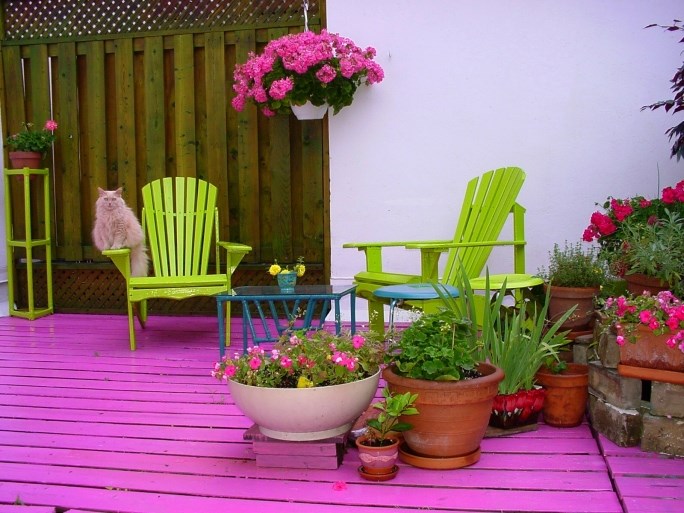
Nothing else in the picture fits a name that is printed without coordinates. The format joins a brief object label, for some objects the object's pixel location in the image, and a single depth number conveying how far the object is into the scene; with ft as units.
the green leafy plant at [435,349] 7.64
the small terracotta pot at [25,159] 16.94
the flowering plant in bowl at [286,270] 11.76
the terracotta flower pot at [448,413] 7.45
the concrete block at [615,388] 8.20
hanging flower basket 14.67
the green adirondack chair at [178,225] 15.57
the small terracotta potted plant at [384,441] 7.39
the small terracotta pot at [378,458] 7.38
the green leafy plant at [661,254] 9.38
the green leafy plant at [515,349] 8.68
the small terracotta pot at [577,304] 10.30
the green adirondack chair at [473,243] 12.23
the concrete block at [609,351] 8.47
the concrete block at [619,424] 8.13
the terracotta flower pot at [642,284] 9.63
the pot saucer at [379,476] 7.42
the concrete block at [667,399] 7.88
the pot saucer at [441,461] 7.63
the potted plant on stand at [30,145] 16.94
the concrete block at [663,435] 7.87
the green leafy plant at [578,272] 10.50
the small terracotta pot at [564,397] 8.91
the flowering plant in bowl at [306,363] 7.59
